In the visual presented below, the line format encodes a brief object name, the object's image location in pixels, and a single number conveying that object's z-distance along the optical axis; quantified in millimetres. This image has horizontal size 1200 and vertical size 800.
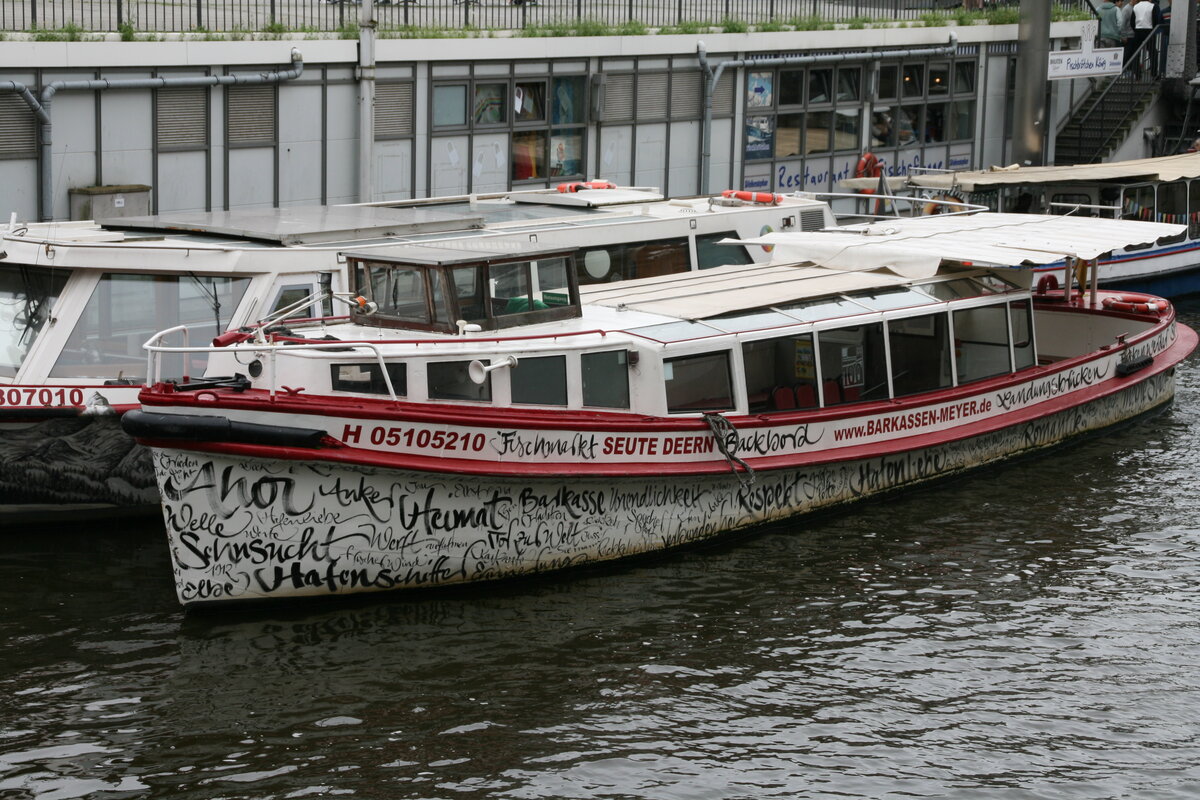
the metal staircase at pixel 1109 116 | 40438
